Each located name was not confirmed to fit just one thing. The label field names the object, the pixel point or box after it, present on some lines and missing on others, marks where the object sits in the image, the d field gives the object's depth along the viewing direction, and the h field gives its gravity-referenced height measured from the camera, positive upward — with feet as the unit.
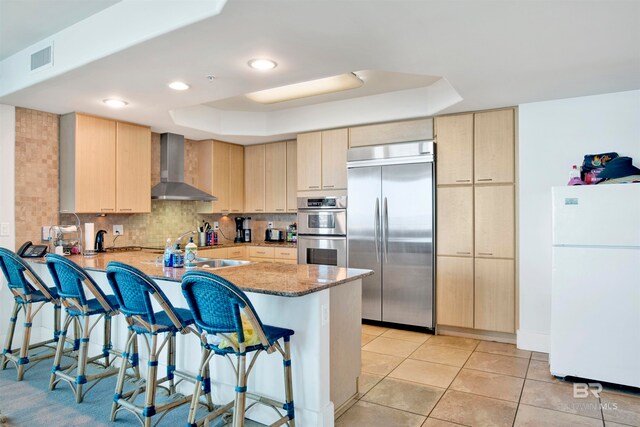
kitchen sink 11.55 -1.37
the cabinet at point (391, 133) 13.80 +2.96
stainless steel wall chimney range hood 15.94 +1.86
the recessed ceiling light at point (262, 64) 8.73 +3.38
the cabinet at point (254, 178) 18.80 +1.77
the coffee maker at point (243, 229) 19.69 -0.67
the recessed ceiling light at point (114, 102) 11.70 +3.38
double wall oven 15.24 -0.59
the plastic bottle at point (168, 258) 9.94 -1.05
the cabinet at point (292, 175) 17.87 +1.81
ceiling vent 9.75 +3.92
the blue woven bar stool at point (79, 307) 8.51 -2.04
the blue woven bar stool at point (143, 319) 7.02 -1.95
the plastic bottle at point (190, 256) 9.98 -1.01
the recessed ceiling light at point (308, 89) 12.91 +4.34
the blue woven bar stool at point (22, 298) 9.66 -2.07
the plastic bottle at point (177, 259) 9.94 -1.07
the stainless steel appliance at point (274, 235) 19.25 -0.94
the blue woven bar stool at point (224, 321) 6.09 -1.68
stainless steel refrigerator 13.48 -0.46
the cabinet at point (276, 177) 18.22 +1.77
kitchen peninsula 7.30 -2.28
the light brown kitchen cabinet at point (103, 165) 12.89 +1.73
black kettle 13.97 -0.87
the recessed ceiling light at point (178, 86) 10.25 +3.40
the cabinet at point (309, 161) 16.02 +2.22
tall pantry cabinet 12.48 -0.17
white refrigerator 9.11 -1.62
